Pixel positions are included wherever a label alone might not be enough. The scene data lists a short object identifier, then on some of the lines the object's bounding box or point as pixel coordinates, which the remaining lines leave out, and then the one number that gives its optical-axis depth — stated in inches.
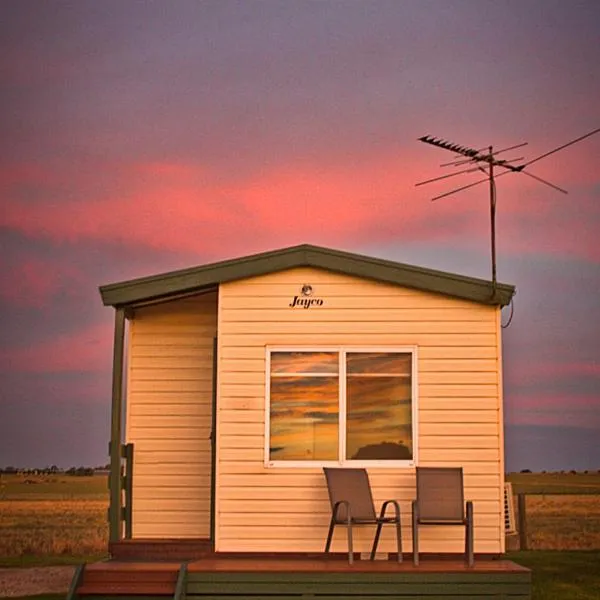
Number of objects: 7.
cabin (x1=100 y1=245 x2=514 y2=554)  481.4
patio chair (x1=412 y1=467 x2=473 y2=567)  466.3
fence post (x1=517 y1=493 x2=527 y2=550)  806.5
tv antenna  483.5
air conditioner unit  608.1
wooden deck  440.8
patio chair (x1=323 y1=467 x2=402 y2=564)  466.3
